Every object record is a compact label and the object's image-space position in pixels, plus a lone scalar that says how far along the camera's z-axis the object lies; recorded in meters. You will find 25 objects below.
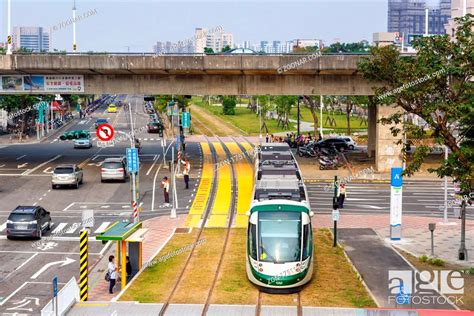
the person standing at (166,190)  47.64
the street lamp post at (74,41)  78.12
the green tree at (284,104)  109.69
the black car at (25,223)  37.50
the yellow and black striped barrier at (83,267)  27.00
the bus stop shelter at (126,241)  27.98
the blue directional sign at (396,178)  38.00
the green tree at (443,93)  29.70
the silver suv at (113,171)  56.00
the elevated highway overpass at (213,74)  59.53
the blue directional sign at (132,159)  36.47
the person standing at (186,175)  53.44
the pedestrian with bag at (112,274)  28.42
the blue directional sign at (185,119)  64.38
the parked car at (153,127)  100.46
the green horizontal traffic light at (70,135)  92.51
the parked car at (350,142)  76.66
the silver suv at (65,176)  53.09
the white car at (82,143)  80.81
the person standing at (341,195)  47.22
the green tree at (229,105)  147.12
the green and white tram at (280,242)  27.17
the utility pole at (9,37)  61.38
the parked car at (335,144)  74.25
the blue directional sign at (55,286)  22.84
